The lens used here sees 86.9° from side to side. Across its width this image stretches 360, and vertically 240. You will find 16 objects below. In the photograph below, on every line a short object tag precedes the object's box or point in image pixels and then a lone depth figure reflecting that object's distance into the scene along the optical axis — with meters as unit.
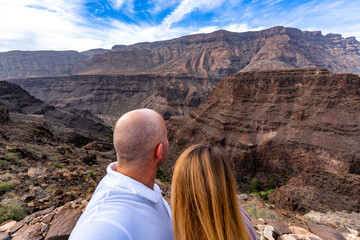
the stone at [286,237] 4.11
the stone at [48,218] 3.89
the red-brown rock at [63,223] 3.25
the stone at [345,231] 5.34
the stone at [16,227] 3.79
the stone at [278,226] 4.40
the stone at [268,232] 3.95
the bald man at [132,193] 1.26
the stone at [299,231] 4.54
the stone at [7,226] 3.84
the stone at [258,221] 4.74
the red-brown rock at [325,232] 4.68
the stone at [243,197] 10.36
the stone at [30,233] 3.46
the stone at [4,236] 3.53
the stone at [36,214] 4.08
